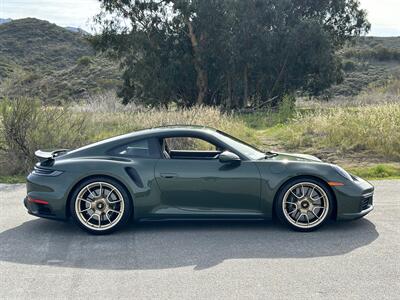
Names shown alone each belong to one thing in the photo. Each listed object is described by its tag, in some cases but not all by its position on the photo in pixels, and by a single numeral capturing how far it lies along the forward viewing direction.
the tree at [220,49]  28.89
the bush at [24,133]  10.62
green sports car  5.86
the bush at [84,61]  59.41
